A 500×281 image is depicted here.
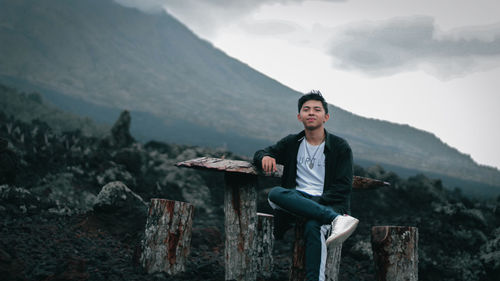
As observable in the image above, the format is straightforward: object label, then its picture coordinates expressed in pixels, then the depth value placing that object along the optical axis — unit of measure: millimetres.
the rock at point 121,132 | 15453
